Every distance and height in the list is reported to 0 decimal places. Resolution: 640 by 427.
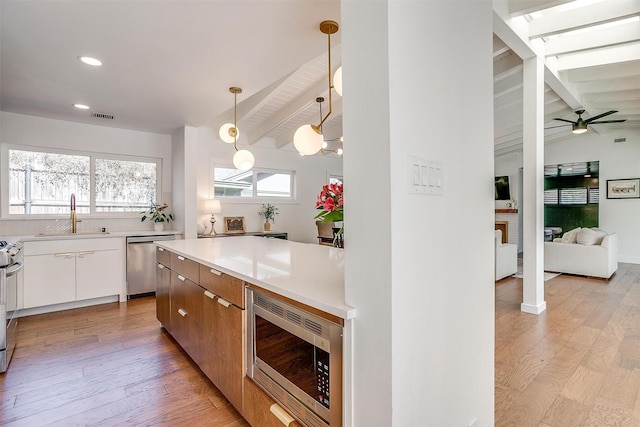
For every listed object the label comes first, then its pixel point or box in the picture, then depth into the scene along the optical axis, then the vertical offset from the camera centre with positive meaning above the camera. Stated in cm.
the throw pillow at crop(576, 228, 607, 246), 519 -47
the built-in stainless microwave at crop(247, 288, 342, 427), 110 -60
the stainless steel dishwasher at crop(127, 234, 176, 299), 406 -69
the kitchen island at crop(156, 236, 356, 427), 112 -53
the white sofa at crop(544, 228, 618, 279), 495 -74
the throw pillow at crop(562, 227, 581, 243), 553 -49
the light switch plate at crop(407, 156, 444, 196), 98 +11
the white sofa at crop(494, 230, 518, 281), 489 -81
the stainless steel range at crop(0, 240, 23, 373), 225 -67
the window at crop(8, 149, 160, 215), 386 +41
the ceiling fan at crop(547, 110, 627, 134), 448 +121
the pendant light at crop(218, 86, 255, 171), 312 +60
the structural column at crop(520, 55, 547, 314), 338 +20
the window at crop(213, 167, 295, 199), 563 +55
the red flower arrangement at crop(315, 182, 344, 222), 145 +4
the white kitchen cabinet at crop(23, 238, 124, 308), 343 -67
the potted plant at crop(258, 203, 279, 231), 597 -3
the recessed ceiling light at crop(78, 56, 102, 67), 246 +122
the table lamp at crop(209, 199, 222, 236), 507 +8
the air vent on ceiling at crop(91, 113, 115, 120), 384 +120
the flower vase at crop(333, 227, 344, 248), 175 -17
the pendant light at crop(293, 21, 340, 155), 238 +55
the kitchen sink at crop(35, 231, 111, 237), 377 -27
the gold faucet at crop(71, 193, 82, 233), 399 -4
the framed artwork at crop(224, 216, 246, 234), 551 -24
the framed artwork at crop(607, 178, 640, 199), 642 +43
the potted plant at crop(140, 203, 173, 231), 457 -4
